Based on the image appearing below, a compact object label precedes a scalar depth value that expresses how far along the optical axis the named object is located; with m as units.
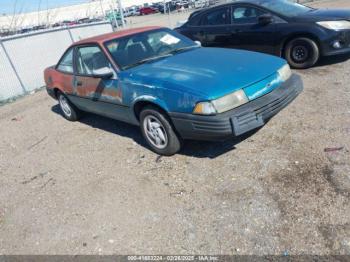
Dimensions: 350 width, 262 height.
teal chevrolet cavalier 3.42
